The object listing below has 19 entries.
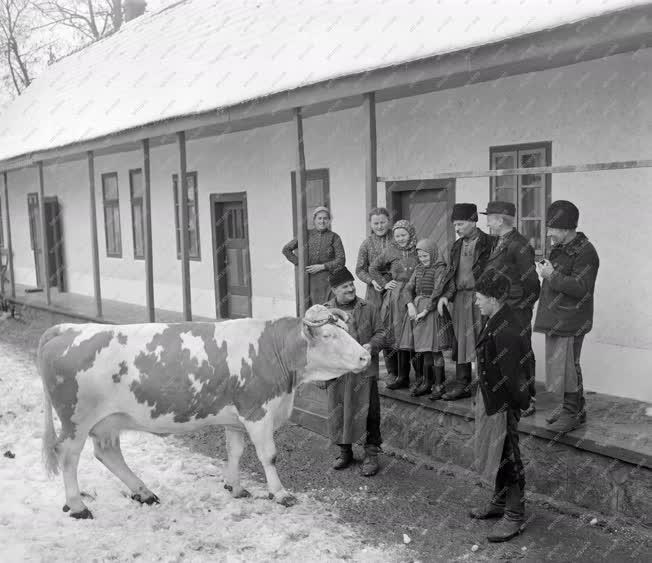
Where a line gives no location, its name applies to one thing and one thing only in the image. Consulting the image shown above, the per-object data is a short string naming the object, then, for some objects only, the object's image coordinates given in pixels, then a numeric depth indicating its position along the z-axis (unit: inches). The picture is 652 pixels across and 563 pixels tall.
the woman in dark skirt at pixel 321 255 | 305.0
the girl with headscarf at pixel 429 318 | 243.8
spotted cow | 200.5
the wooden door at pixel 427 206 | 330.6
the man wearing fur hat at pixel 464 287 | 237.1
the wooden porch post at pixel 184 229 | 384.2
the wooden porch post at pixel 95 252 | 477.7
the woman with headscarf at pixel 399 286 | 252.5
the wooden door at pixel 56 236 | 714.8
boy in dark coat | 179.8
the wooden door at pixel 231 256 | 472.4
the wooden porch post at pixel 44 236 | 553.6
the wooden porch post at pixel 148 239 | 415.5
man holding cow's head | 225.9
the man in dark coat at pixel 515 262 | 214.7
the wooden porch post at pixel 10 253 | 625.1
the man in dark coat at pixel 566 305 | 202.5
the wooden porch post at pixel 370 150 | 271.0
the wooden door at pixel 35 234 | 756.6
